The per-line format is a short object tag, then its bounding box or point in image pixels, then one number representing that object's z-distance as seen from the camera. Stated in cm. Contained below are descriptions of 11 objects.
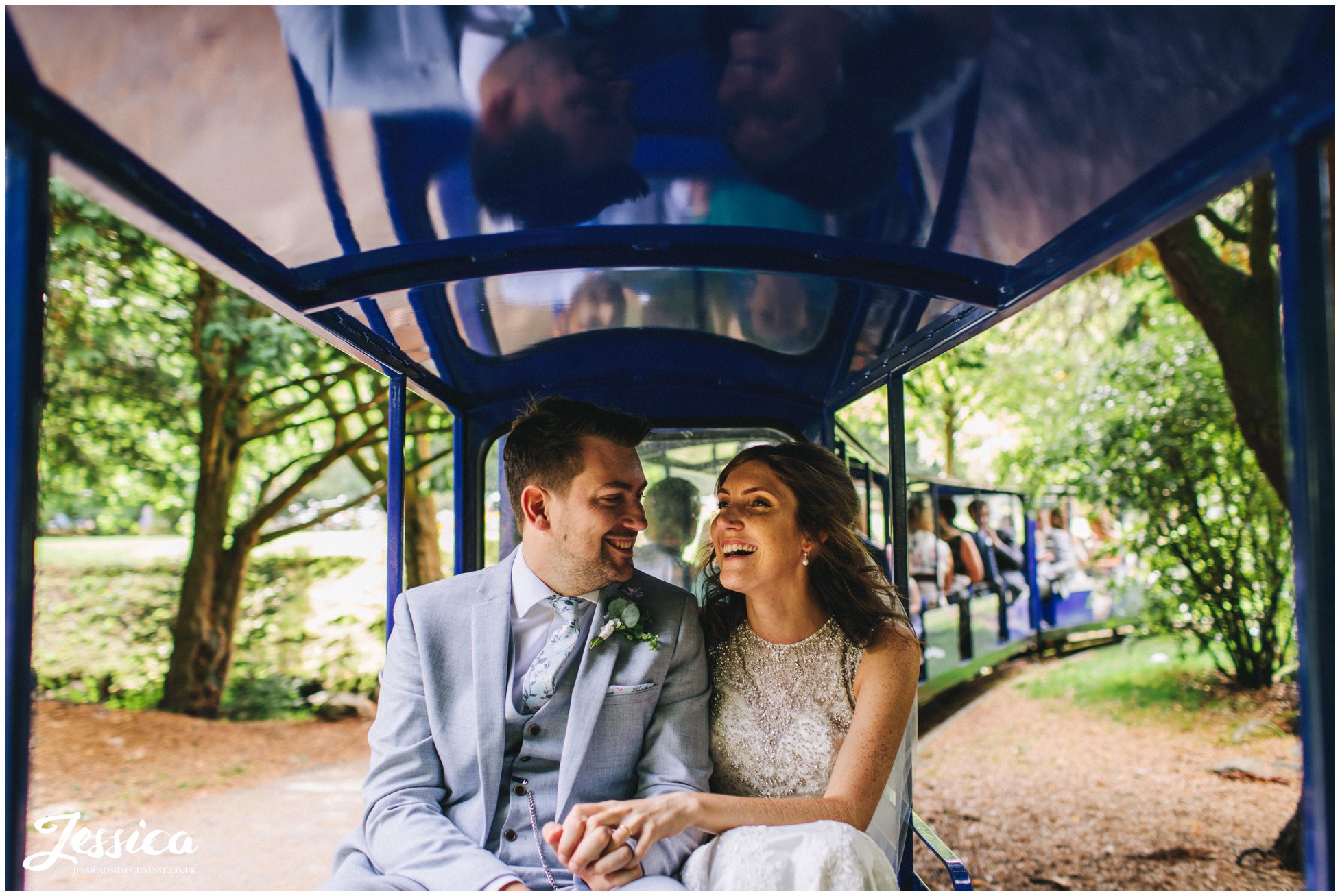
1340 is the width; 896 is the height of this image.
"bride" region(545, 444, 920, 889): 210
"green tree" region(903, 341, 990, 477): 1222
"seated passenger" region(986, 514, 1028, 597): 1077
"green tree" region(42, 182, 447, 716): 721
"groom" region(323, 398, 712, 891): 231
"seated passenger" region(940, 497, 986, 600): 932
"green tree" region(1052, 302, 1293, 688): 716
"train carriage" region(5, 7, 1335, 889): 135
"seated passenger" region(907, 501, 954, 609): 851
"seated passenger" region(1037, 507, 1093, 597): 1173
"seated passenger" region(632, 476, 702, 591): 394
